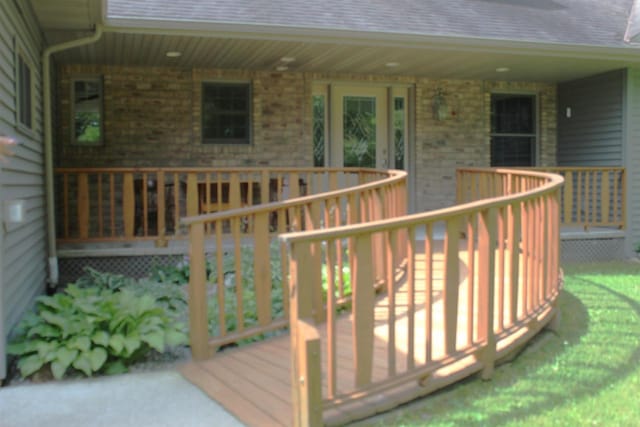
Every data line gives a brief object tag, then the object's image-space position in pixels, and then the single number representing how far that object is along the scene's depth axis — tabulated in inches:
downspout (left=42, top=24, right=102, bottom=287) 273.0
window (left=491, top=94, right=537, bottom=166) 439.5
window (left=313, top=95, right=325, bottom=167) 402.6
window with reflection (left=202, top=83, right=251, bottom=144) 376.2
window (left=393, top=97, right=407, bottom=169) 416.2
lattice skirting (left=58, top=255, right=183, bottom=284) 293.0
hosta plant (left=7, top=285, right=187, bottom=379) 167.2
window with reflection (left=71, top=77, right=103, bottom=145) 358.3
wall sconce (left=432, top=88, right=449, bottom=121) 414.9
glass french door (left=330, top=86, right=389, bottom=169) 406.0
